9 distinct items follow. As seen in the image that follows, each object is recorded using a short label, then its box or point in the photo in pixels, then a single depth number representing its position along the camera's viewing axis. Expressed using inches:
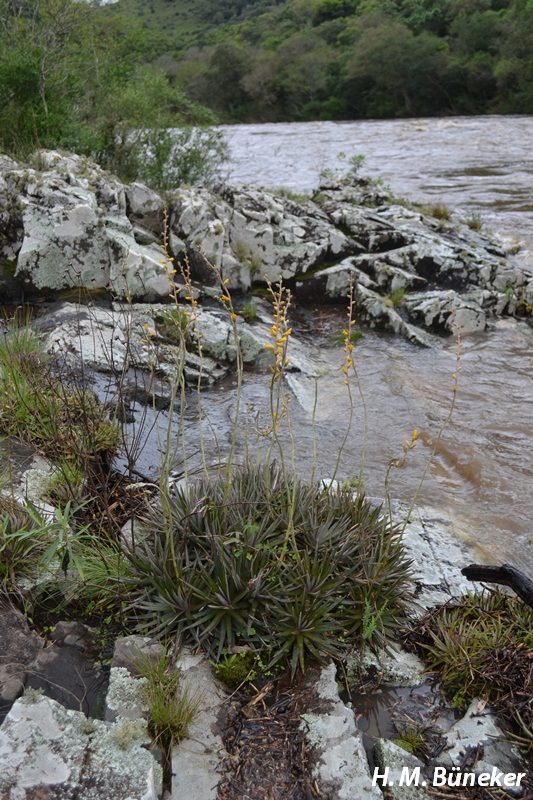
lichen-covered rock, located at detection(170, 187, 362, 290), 400.2
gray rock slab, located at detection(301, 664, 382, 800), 102.8
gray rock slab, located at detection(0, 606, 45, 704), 112.3
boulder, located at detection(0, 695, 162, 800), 95.3
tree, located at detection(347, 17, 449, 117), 1947.6
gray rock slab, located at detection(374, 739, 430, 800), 106.0
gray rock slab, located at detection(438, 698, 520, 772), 113.0
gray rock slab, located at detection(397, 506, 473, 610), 164.6
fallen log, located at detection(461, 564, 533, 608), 140.7
